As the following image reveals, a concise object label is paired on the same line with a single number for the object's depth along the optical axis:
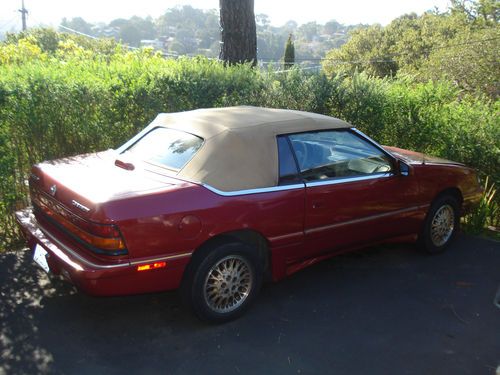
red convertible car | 3.33
